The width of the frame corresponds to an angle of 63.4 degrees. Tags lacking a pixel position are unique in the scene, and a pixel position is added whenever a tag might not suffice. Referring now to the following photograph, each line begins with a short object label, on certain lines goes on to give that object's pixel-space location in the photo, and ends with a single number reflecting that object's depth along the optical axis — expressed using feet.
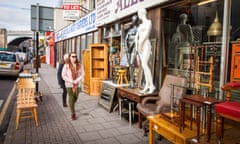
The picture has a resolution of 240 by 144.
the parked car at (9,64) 32.40
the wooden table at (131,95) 12.72
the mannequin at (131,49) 15.89
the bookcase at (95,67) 23.41
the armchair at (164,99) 10.79
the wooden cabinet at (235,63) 9.85
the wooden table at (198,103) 7.18
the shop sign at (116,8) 16.30
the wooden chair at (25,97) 12.98
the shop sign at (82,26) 28.94
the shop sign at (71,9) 35.17
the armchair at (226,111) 6.42
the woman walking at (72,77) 14.56
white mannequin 12.95
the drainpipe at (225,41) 10.25
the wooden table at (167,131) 7.65
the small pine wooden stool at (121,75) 17.62
